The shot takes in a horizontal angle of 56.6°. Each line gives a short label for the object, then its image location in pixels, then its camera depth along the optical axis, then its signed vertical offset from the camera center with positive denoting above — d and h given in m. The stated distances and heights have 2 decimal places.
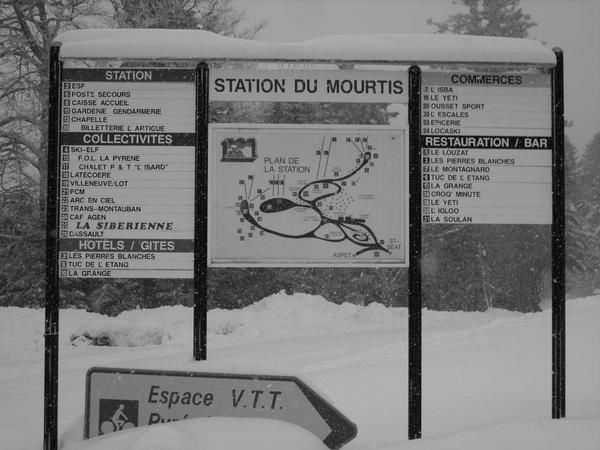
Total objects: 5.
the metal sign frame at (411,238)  4.67 -0.09
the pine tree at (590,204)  46.66 +2.07
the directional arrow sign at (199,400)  4.21 -1.34
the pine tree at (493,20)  34.34 +12.91
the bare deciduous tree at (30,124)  18.05 +3.43
